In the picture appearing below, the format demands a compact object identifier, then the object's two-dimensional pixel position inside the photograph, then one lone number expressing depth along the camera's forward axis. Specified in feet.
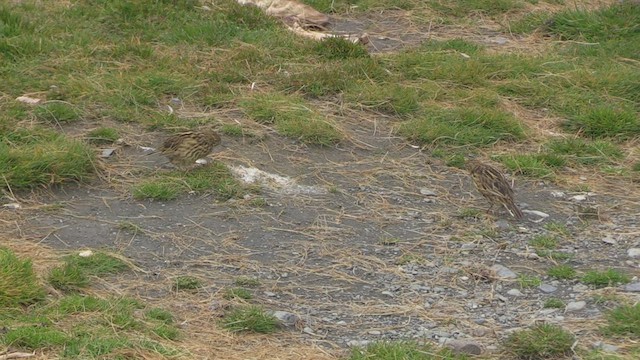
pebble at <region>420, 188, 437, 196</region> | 60.59
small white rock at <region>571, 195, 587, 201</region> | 60.08
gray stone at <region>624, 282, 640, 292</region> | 47.55
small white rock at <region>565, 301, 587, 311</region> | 46.09
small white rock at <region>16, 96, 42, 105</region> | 67.92
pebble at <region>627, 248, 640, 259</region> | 52.19
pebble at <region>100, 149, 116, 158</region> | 62.54
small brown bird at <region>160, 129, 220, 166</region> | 60.90
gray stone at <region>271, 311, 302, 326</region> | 44.93
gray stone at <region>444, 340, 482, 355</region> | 41.93
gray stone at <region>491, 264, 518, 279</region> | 50.01
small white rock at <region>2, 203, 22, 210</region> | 55.72
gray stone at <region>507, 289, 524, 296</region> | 48.19
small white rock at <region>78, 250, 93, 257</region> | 50.47
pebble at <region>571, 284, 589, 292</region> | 48.19
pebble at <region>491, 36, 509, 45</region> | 86.93
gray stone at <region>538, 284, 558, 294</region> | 48.37
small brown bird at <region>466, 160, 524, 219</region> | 56.75
